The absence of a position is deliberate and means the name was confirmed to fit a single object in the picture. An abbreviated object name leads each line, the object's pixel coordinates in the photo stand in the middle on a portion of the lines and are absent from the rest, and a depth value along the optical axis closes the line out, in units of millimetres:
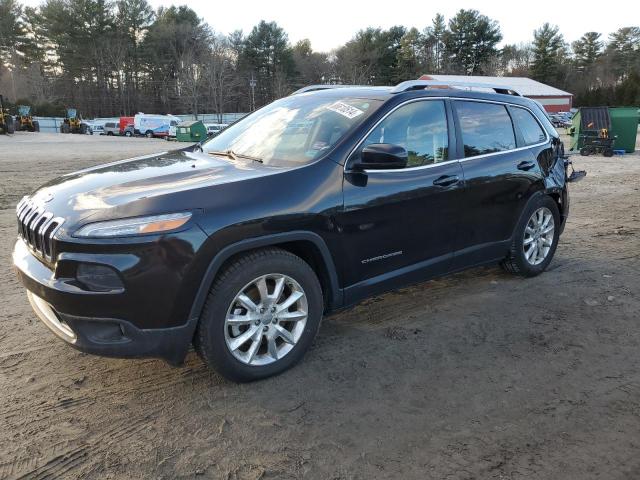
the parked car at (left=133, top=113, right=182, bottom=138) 48781
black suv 2734
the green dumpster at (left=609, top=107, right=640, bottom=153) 20172
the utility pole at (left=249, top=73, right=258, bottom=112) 76031
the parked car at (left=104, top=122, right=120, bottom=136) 50844
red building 71088
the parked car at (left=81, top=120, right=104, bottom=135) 50938
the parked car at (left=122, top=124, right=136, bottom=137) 50019
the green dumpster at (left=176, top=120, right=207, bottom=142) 38781
